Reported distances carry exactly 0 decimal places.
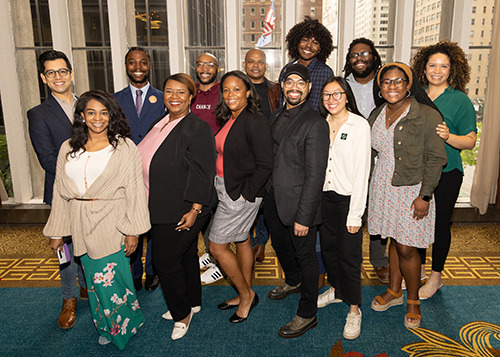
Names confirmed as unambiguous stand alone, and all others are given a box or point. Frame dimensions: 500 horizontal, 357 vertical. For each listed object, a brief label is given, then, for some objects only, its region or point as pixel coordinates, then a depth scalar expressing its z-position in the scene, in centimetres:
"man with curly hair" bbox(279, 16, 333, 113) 330
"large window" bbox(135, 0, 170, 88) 488
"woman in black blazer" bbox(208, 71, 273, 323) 241
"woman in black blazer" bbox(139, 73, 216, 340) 233
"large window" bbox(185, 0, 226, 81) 491
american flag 489
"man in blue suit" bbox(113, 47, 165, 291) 315
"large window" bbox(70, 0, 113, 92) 489
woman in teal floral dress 226
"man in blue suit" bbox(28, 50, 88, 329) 266
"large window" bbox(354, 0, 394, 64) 480
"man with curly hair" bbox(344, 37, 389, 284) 320
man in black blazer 229
